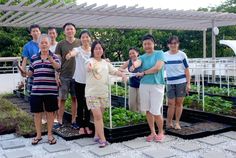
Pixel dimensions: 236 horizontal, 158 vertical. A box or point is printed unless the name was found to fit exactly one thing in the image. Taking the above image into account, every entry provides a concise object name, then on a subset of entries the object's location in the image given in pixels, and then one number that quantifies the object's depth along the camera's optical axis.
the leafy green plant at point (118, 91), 8.06
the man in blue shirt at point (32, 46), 5.22
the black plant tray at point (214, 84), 8.85
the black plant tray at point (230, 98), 6.52
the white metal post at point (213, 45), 9.19
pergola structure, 6.45
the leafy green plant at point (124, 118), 5.06
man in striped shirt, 4.52
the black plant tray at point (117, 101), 7.44
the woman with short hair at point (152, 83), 4.61
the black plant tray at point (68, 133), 4.86
